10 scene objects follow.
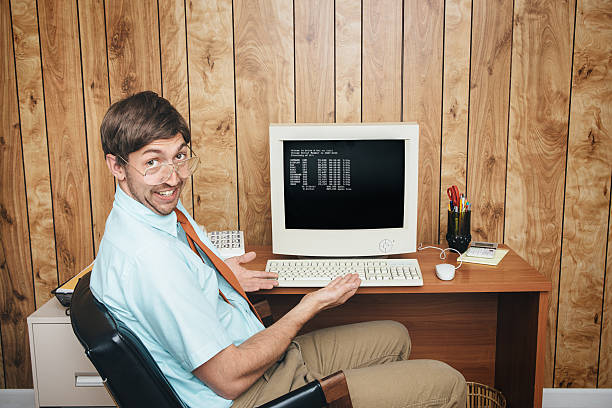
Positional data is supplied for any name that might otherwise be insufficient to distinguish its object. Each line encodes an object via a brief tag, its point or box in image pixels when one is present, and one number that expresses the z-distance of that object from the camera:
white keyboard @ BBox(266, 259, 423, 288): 1.72
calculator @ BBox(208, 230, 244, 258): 1.97
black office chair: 1.06
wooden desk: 2.03
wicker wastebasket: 2.09
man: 1.17
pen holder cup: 1.99
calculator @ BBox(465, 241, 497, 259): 1.96
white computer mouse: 1.75
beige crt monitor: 1.85
